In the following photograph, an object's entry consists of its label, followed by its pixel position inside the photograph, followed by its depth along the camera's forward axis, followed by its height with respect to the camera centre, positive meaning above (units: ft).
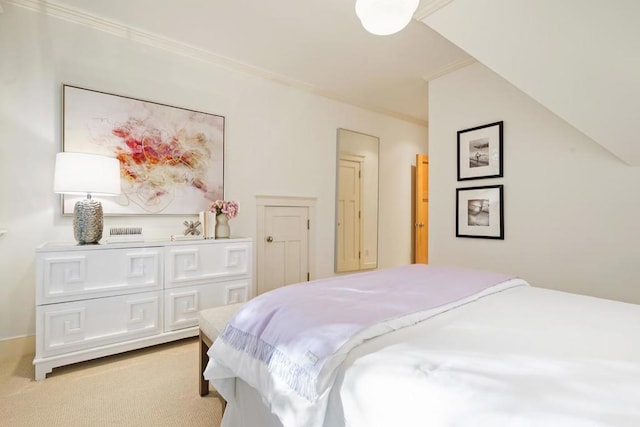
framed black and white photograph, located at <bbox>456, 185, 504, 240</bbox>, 8.99 +0.22
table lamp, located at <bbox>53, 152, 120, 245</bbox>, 6.45 +0.73
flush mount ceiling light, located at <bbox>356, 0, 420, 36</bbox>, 4.66 +3.35
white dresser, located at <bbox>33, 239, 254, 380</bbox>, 6.17 -1.86
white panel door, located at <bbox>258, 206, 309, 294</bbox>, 10.93 -1.12
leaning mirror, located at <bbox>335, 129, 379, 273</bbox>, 12.96 +0.74
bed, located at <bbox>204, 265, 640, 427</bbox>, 2.01 -1.21
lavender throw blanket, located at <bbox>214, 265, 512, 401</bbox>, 2.79 -1.10
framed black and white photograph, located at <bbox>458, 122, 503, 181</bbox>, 9.03 +2.16
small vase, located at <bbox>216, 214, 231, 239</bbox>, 8.86 -0.33
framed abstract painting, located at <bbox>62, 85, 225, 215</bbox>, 7.57 +1.98
